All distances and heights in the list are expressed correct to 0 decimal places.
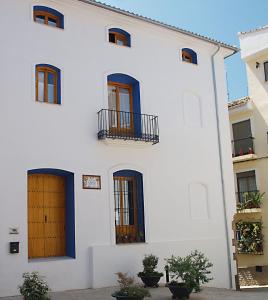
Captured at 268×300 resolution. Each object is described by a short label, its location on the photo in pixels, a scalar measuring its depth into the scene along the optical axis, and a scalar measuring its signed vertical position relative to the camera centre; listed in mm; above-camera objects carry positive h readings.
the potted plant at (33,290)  7264 -1568
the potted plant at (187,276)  8655 -1691
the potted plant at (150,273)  9906 -1805
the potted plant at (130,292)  7631 -1802
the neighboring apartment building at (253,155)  17322 +2552
